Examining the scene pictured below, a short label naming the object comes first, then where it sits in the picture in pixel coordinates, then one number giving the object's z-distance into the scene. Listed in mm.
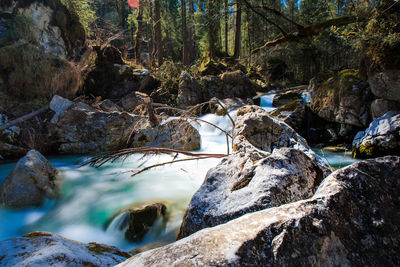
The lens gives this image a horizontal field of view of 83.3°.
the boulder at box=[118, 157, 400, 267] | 859
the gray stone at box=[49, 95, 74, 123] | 7313
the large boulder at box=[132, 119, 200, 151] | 6664
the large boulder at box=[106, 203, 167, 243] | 3105
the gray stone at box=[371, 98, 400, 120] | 6195
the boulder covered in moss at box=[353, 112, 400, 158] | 5641
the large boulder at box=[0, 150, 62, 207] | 3740
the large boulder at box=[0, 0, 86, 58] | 9391
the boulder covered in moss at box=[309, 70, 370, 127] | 7129
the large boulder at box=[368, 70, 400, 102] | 5976
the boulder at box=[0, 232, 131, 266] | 1571
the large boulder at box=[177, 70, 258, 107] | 12617
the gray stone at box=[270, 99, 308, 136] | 8406
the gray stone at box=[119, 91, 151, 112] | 11516
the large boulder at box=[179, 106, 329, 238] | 1693
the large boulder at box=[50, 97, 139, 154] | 7188
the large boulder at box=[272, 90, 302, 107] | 11883
